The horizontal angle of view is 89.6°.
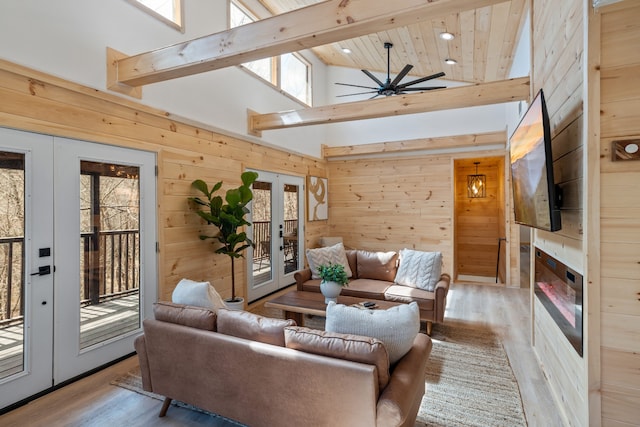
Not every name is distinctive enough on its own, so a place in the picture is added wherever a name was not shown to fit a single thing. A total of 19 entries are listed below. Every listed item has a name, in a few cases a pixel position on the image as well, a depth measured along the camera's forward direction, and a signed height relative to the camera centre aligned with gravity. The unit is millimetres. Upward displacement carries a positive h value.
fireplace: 1866 -585
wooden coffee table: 3449 -1024
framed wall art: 6566 +281
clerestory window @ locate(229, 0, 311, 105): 4688 +2562
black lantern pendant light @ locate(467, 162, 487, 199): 7188 +585
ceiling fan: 4340 +1795
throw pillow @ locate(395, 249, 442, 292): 4008 -746
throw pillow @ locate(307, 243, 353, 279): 4559 -662
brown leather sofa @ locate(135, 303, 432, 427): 1585 -889
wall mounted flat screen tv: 1875 +267
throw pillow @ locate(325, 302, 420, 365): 1791 -644
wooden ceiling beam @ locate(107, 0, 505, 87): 1926 +1243
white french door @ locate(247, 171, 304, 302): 5141 -361
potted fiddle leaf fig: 3844 -10
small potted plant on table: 3465 -748
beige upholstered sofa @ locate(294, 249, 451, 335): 3615 -976
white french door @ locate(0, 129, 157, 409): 2369 -376
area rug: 2221 -1417
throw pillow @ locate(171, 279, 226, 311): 2382 -629
